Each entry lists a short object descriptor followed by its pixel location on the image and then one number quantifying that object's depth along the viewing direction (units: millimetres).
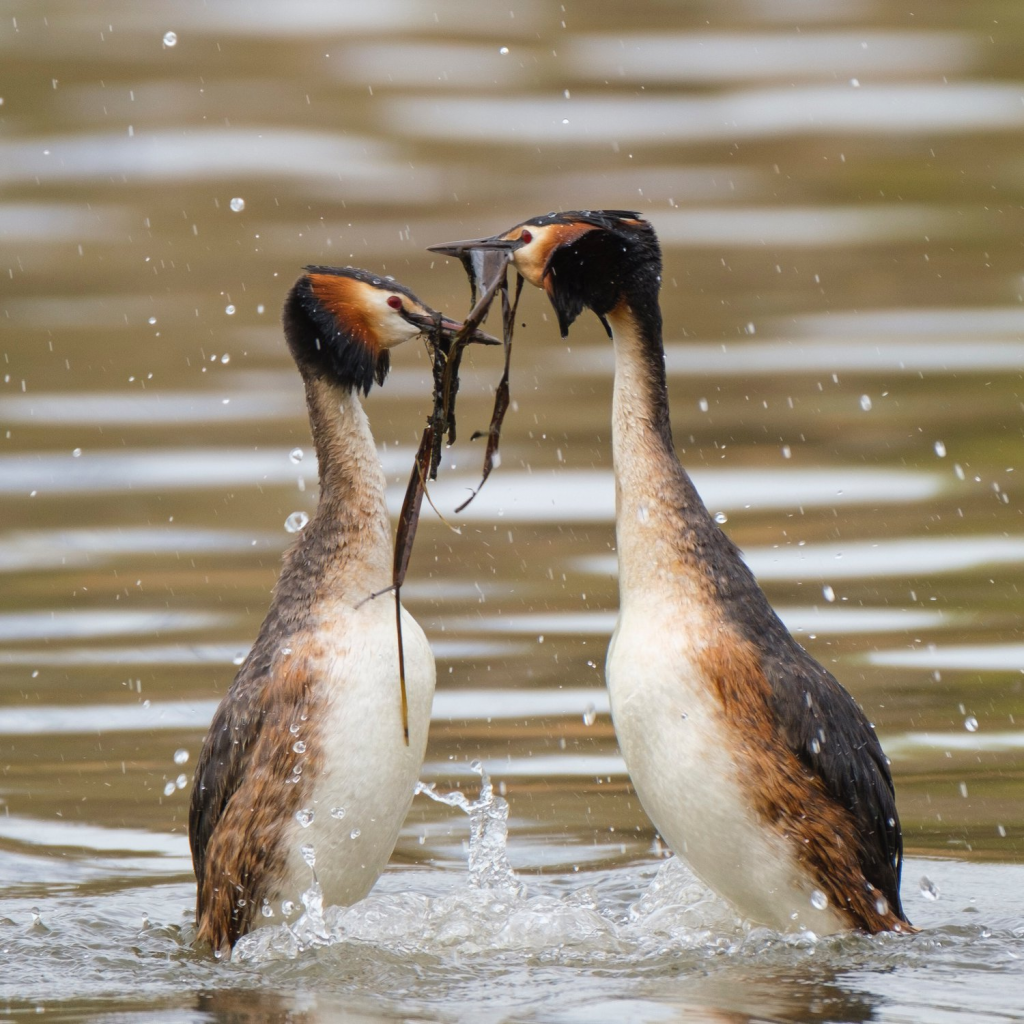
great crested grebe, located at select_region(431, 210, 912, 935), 13203
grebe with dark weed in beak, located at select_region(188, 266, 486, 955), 13531
